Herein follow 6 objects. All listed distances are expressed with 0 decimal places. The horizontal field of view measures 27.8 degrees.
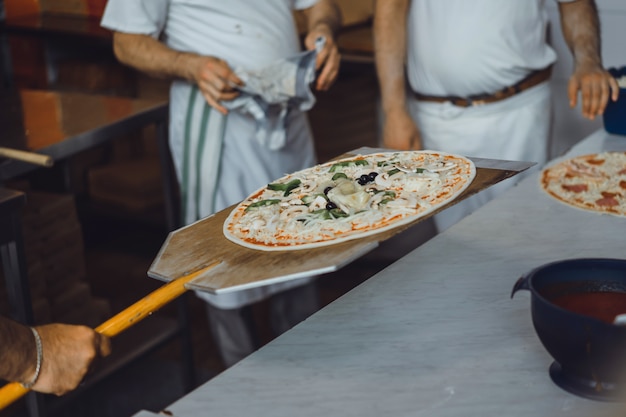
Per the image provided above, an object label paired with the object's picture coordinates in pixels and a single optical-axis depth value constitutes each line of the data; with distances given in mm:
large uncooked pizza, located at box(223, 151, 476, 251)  2032
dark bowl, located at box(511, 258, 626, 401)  1678
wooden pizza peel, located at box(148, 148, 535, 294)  1849
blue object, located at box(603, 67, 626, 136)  2859
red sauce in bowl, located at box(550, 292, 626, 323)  1769
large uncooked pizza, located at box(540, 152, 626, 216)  2454
